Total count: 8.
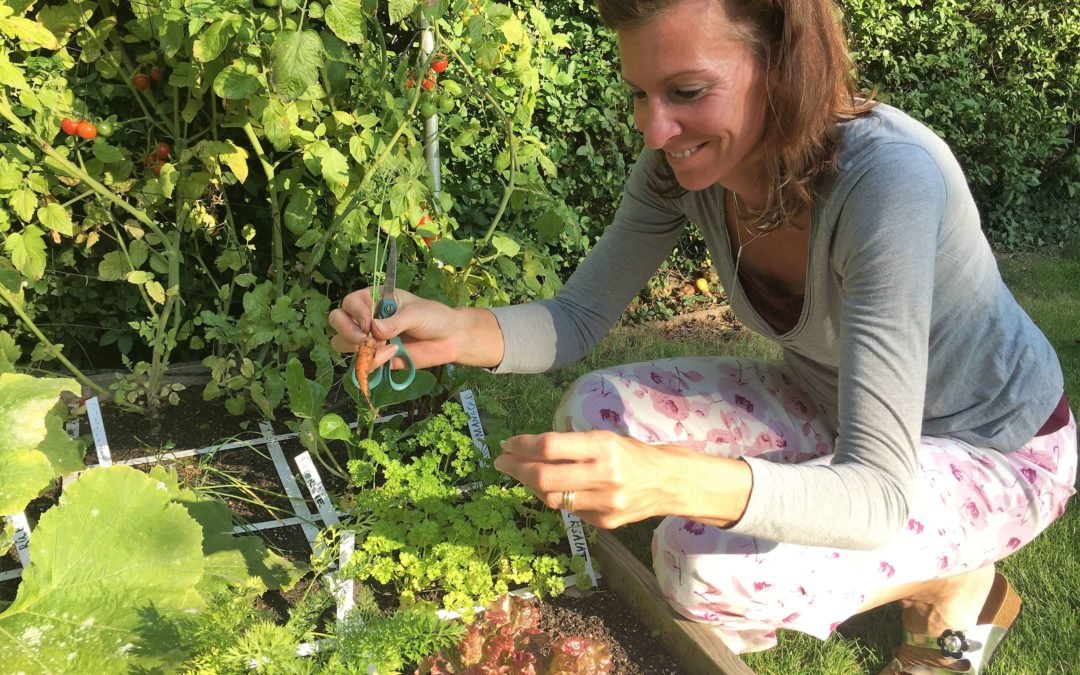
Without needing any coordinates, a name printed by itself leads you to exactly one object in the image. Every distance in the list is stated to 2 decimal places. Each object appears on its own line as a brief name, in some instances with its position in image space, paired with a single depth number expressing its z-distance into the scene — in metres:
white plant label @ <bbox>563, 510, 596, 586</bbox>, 1.89
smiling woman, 1.32
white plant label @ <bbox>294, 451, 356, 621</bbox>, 1.92
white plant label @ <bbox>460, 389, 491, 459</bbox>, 2.12
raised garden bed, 1.71
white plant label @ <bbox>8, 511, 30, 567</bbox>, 1.84
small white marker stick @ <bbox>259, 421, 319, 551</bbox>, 2.01
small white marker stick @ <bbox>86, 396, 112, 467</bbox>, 2.17
